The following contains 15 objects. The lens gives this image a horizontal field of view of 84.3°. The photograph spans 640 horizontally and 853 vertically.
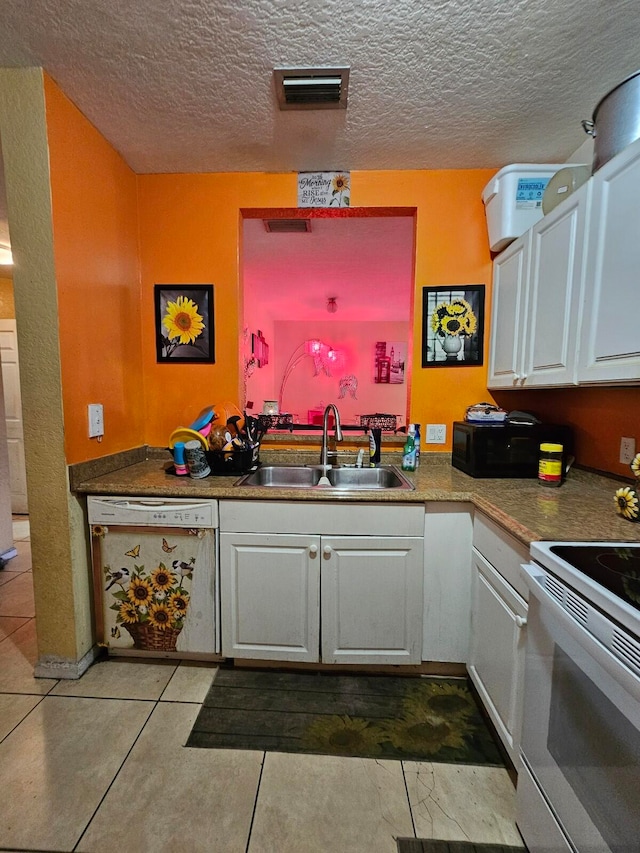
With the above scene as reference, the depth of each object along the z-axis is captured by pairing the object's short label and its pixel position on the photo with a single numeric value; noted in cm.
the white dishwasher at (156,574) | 152
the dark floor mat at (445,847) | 97
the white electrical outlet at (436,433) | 197
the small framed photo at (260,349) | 417
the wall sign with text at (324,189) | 188
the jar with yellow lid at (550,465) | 148
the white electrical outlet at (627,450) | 142
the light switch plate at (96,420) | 161
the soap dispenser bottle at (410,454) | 184
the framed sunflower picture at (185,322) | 199
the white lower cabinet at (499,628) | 109
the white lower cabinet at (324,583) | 148
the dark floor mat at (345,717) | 125
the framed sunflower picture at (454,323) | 192
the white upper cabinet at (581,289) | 107
